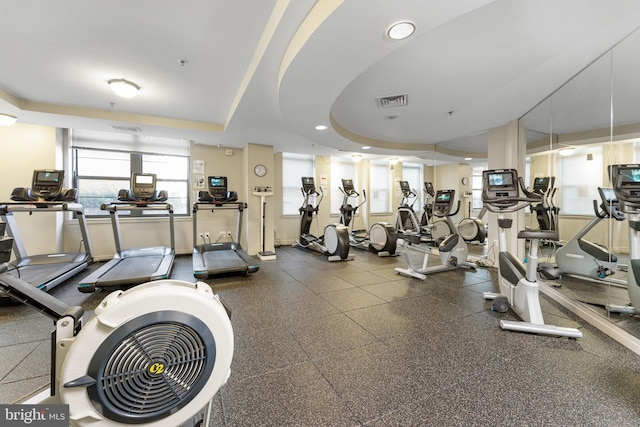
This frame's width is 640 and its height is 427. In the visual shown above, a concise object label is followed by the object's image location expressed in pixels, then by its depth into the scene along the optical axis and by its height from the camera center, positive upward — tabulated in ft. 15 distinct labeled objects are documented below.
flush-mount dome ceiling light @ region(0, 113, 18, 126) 12.48 +4.45
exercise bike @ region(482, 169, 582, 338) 7.59 -2.07
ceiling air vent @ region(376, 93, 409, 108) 11.19 +4.94
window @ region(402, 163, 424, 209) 25.59 +3.39
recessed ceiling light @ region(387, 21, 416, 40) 5.79 +4.22
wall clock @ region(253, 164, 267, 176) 18.31 +2.88
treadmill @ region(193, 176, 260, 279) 13.07 -2.73
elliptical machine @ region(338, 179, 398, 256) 18.86 -2.03
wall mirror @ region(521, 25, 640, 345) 8.04 +1.75
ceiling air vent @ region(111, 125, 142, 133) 14.64 +4.74
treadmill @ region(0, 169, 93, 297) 11.82 -0.16
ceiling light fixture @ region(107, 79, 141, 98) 10.08 +4.89
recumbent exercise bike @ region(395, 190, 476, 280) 13.65 -2.20
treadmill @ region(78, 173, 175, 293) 11.27 -2.68
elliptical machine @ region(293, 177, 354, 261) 17.40 -2.08
